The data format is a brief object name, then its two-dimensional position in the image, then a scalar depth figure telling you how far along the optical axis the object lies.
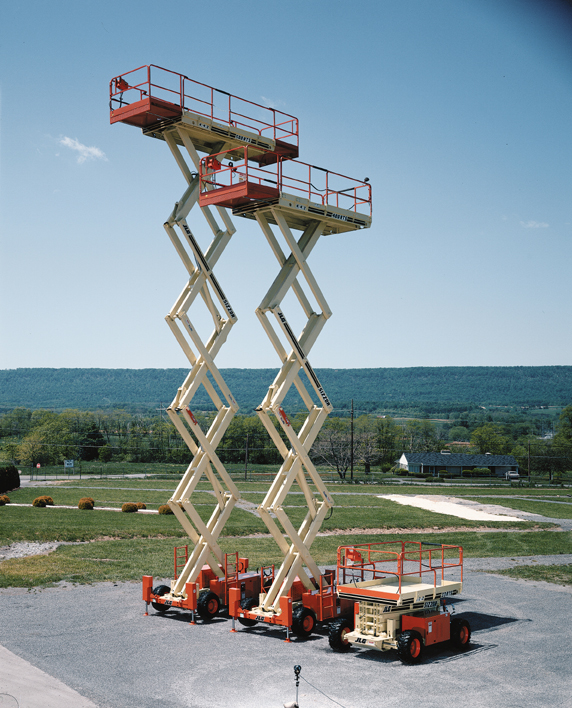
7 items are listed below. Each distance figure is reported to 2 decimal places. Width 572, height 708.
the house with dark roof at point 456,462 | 124.69
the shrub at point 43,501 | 47.53
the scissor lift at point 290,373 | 17.55
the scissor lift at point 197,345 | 18.92
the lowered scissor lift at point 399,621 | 15.38
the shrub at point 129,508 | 46.72
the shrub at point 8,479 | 58.19
